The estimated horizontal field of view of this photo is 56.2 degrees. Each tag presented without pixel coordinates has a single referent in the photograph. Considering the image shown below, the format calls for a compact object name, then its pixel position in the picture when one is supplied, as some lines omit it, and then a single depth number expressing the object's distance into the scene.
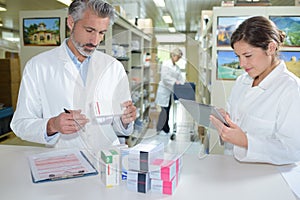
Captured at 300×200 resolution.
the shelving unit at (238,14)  3.08
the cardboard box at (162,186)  0.89
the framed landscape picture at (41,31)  2.95
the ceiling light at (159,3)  6.19
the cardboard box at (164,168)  0.87
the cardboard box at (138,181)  0.89
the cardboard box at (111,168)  0.93
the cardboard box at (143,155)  0.86
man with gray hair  1.04
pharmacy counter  0.89
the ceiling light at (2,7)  7.09
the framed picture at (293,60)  3.08
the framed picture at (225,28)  3.17
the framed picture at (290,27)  3.08
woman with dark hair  1.12
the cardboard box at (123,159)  0.92
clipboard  1.01
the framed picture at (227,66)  3.09
